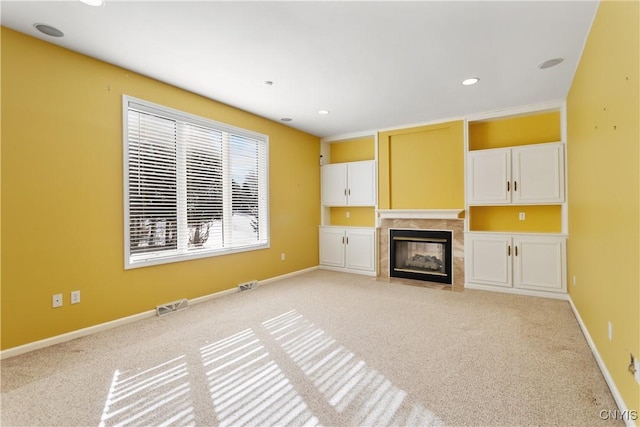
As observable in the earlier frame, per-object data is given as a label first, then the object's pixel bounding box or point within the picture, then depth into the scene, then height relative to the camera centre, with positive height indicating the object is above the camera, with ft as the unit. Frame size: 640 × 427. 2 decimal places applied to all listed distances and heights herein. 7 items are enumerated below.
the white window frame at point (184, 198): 10.85 +0.75
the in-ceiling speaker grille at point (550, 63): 10.14 +5.04
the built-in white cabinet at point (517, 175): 13.89 +1.81
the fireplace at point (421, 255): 16.78 -2.39
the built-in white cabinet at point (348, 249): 18.98 -2.24
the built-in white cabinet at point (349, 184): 19.24 +1.96
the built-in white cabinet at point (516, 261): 13.66 -2.28
